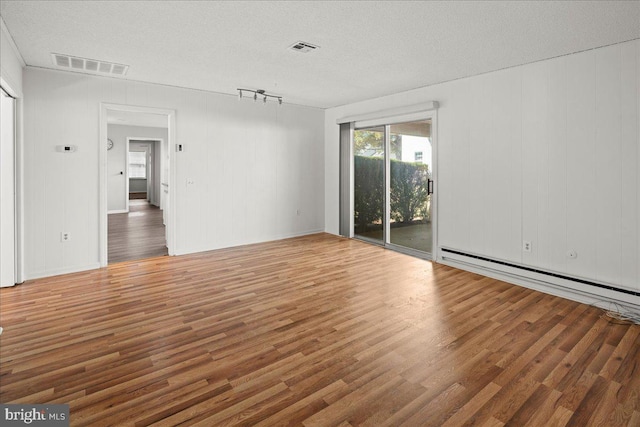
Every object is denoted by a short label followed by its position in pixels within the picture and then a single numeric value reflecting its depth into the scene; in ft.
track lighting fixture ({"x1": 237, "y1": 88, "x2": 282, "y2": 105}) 18.16
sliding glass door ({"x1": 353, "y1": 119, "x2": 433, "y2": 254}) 18.07
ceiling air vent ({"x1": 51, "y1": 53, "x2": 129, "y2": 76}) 13.05
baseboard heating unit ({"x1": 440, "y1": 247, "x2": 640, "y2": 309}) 11.23
